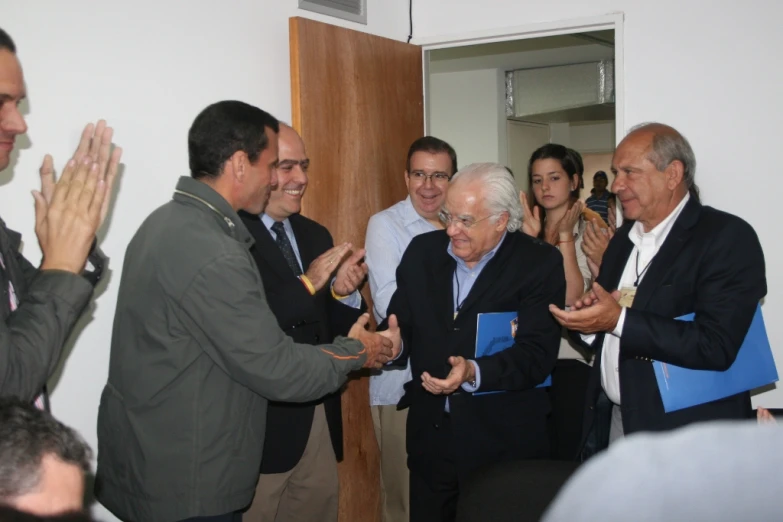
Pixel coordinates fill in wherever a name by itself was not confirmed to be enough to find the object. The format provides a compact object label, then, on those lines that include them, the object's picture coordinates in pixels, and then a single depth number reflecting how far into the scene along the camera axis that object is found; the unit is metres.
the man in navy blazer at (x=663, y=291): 2.18
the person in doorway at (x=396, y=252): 3.22
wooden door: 3.34
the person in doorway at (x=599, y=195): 8.31
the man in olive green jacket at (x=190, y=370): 1.83
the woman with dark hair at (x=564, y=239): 3.40
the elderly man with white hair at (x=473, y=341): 2.48
